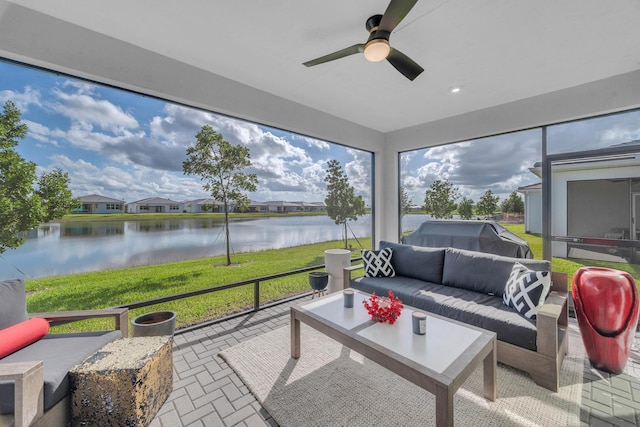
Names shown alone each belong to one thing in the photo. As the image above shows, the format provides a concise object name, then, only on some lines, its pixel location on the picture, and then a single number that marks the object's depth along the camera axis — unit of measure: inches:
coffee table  58.1
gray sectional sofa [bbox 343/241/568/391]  78.6
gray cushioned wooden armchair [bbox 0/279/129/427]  53.3
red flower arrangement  83.6
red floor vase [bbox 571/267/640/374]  84.3
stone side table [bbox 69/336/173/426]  60.6
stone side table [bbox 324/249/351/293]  149.7
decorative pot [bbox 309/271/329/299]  145.2
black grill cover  133.6
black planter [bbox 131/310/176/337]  93.0
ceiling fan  65.8
